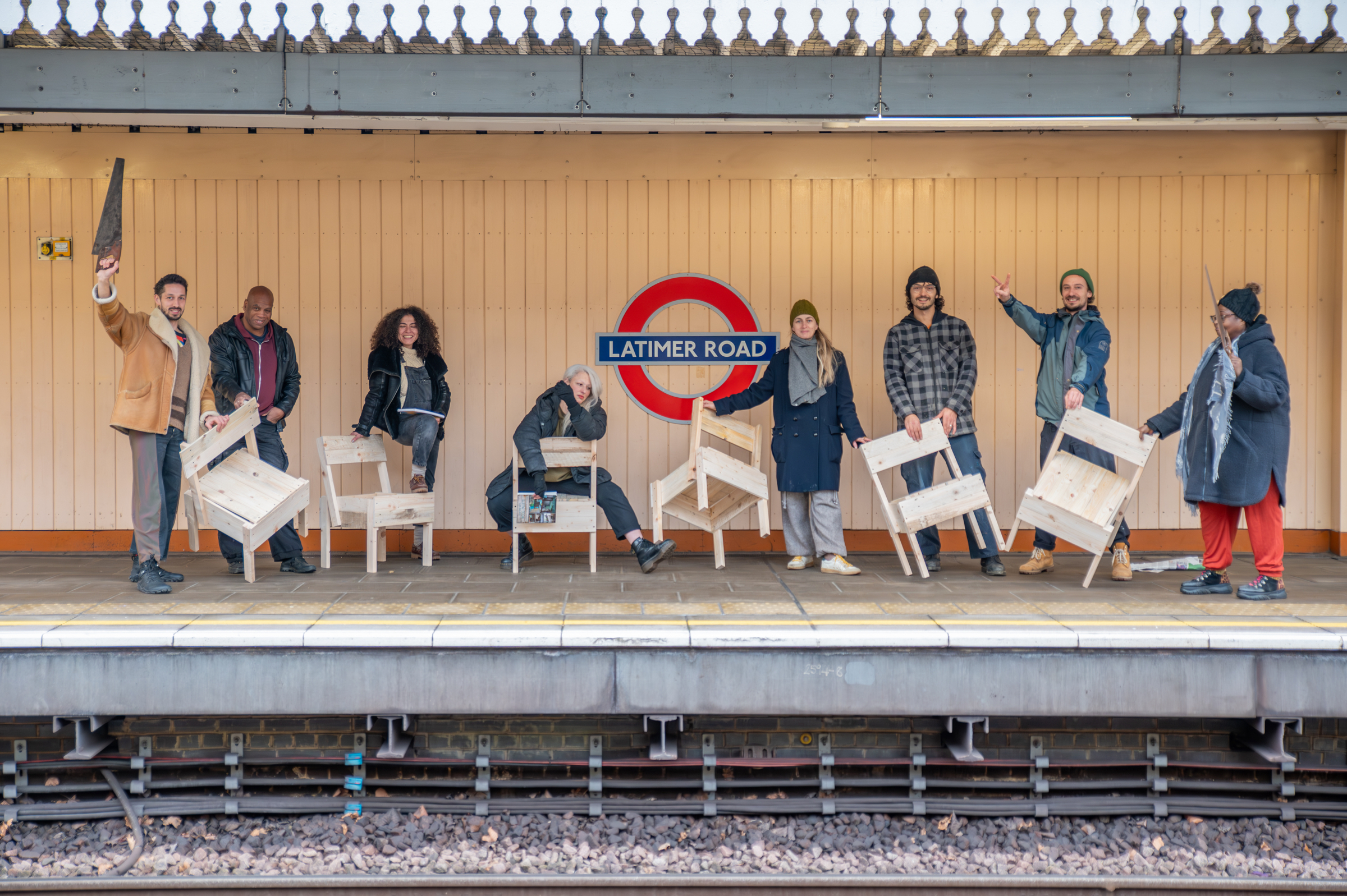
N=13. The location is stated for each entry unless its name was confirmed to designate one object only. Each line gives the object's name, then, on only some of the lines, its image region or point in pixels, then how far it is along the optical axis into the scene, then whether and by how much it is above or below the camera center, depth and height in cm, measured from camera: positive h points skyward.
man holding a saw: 480 +18
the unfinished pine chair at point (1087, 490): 495 -30
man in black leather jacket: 548 +38
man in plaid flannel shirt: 563 +43
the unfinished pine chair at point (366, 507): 551 -43
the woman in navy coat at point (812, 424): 564 +9
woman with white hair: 554 -21
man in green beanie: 540 +46
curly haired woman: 585 +32
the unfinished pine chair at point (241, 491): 493 -31
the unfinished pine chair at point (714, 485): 541 -30
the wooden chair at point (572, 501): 547 -39
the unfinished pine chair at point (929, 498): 522 -35
